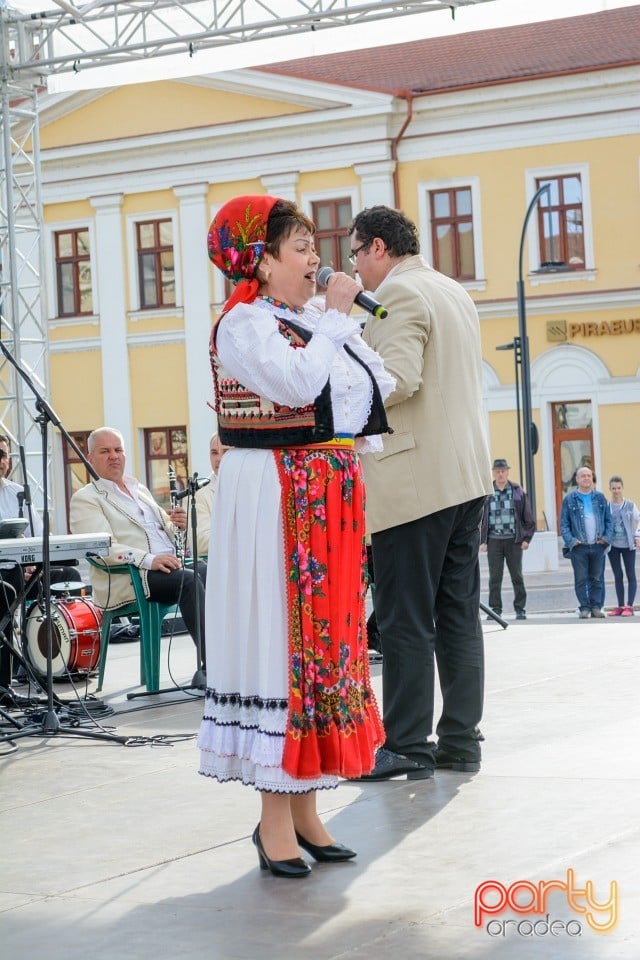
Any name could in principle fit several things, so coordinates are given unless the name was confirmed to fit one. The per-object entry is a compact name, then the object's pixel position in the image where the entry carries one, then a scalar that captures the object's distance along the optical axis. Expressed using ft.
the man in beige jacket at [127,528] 27.20
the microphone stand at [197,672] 26.78
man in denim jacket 53.11
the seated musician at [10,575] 25.32
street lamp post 81.51
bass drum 28.60
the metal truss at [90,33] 52.06
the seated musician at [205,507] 30.40
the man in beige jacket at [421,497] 17.81
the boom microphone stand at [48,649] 22.15
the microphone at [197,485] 26.81
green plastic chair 27.30
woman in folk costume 13.43
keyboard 22.61
